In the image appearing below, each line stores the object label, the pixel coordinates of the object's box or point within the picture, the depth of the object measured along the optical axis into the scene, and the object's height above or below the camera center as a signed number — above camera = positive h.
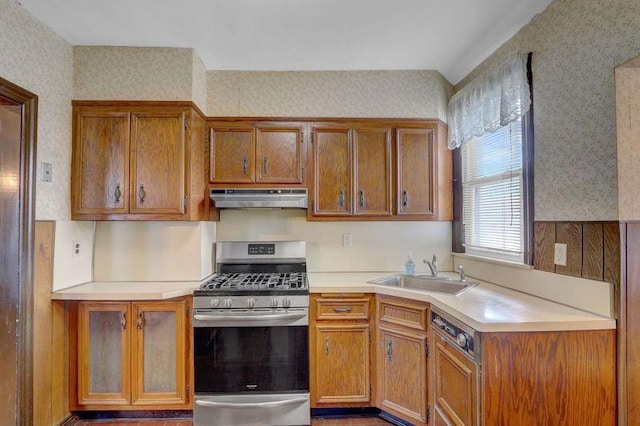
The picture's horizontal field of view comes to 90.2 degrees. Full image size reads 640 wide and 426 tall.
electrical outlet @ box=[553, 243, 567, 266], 1.66 -0.19
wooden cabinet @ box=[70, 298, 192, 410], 2.12 -0.94
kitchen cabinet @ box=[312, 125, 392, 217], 2.57 +0.37
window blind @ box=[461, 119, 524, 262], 2.05 +0.17
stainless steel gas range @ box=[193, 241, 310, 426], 2.06 -0.91
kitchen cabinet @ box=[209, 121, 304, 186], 2.54 +0.52
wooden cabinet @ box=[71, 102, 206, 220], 2.25 +0.41
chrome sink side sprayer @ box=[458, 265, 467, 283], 2.29 -0.41
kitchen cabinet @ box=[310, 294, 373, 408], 2.16 -0.93
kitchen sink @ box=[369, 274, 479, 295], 2.29 -0.49
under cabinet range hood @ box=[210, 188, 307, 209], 2.42 +0.15
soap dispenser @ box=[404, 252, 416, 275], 2.58 -0.40
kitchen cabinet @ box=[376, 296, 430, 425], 1.96 -0.91
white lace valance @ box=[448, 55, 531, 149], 1.90 +0.77
